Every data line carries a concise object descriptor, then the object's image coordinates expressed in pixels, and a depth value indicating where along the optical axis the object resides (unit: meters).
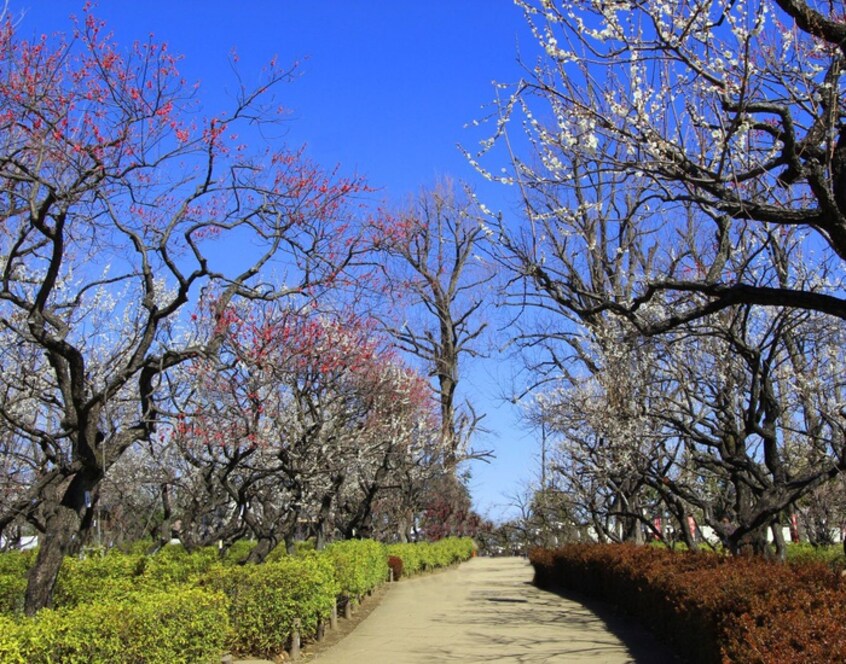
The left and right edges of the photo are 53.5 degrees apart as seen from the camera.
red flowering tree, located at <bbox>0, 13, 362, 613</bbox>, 7.77
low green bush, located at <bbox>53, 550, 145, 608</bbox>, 10.47
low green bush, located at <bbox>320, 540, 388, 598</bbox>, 14.16
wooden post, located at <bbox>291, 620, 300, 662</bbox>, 10.16
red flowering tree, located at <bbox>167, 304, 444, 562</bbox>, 13.54
